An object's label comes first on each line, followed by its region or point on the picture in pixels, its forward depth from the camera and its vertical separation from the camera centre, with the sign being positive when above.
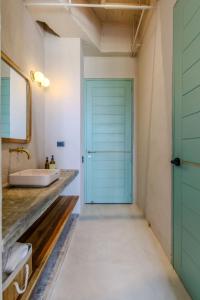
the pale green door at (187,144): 1.47 +0.02
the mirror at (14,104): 2.01 +0.44
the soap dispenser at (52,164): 2.96 -0.23
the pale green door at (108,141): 3.96 +0.11
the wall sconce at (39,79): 2.73 +0.88
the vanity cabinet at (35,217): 1.04 -0.38
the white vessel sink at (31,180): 1.79 -0.27
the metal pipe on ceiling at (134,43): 3.36 +1.68
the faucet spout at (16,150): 2.13 -0.03
